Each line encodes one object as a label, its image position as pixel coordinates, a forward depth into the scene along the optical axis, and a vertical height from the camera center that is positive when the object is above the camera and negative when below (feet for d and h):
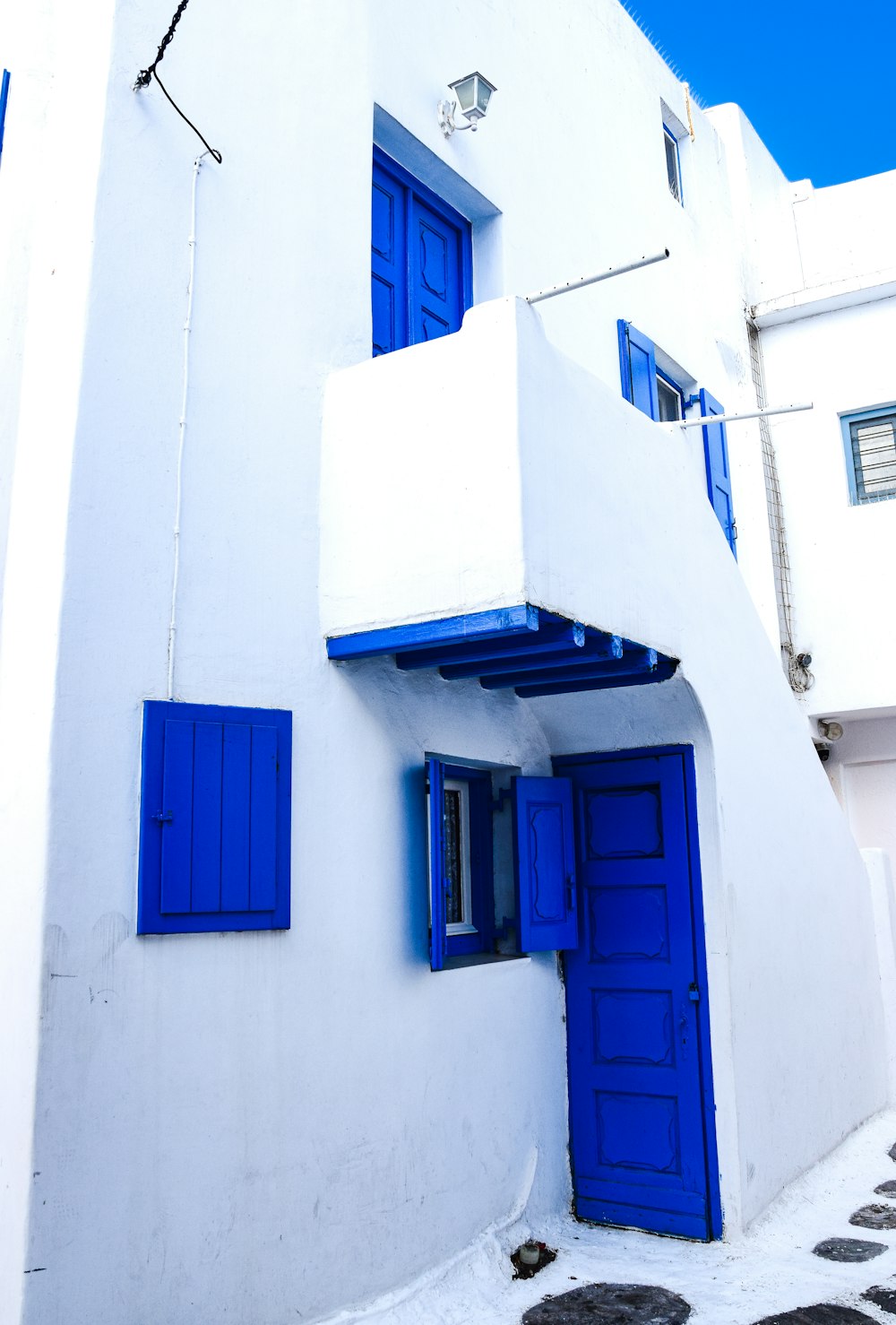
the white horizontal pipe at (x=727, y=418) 22.15 +9.64
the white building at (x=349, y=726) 12.83 +2.50
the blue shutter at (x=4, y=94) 15.19 +10.90
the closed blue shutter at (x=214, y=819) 13.25 +0.96
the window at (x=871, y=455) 34.19 +13.29
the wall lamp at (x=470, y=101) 20.31 +14.47
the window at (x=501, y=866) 18.94 +0.45
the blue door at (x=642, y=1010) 18.83 -2.10
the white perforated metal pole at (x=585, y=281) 16.81 +9.34
